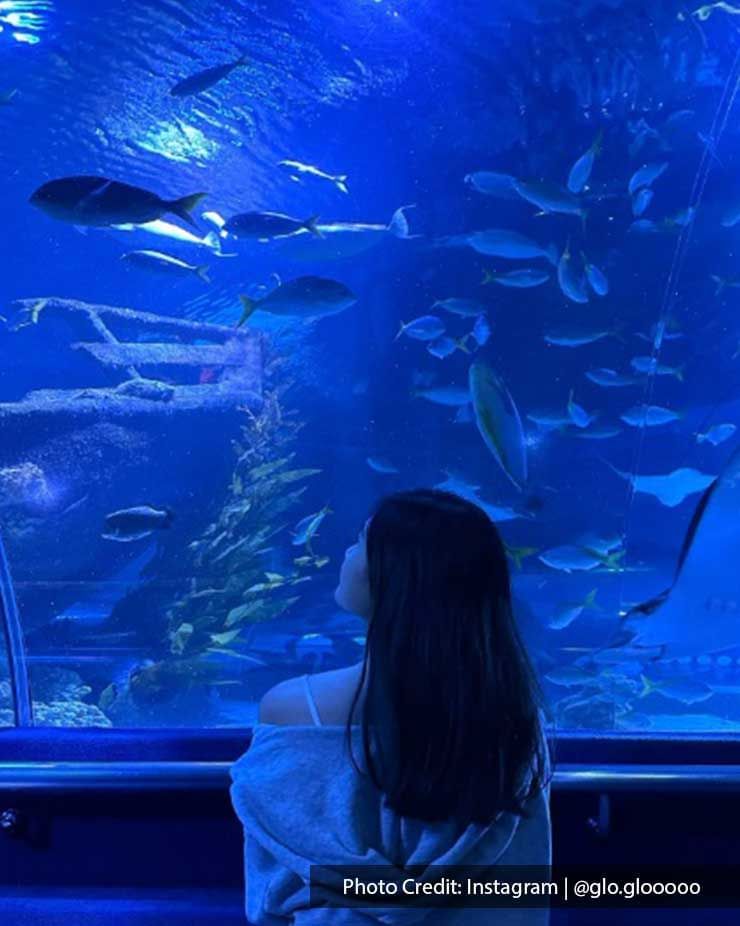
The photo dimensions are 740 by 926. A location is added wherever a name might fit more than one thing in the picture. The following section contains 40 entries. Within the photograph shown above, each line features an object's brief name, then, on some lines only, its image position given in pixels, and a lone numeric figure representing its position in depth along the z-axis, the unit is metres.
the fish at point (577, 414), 5.86
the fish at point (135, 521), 4.51
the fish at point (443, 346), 5.73
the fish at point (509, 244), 5.02
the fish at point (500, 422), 3.55
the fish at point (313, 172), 6.46
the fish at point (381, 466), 6.73
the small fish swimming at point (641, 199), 6.05
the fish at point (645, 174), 5.51
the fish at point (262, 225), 4.34
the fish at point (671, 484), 6.75
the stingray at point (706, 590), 3.83
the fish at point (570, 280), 5.19
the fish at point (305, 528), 5.34
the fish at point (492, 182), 5.17
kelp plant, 5.84
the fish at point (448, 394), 5.21
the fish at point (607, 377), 5.56
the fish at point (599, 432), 6.38
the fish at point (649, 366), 6.34
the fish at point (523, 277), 5.36
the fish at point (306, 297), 4.44
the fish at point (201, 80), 4.18
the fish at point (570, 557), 4.79
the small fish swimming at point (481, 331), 6.30
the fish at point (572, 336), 5.22
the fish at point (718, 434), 6.53
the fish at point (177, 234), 5.94
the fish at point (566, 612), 5.20
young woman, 1.06
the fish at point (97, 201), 3.15
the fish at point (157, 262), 4.97
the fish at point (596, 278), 5.64
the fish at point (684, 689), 5.52
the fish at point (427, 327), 5.56
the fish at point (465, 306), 5.60
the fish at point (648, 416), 6.50
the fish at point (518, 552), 3.09
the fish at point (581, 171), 4.77
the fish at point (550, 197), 4.68
